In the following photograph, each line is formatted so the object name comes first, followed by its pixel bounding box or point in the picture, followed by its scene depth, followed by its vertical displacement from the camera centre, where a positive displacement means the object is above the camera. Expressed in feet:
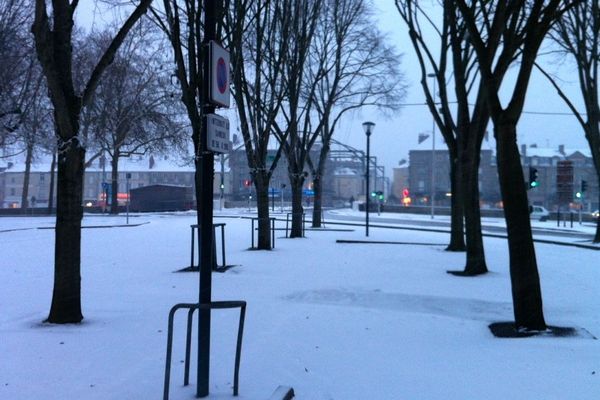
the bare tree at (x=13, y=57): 75.05 +19.31
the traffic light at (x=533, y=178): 96.53 +3.80
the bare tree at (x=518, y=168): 24.62 +1.42
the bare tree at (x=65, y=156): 23.77 +1.59
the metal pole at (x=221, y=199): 170.30 -0.47
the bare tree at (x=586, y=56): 66.49 +17.42
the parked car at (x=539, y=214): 166.66 -3.59
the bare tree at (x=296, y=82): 57.67 +12.47
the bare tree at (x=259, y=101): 53.47 +9.17
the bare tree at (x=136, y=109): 127.65 +19.94
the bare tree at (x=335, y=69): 78.59 +18.73
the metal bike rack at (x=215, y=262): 41.04 -4.60
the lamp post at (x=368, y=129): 83.35 +9.92
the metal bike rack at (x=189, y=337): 14.64 -3.66
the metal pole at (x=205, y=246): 15.56 -1.29
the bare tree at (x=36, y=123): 96.07 +12.69
